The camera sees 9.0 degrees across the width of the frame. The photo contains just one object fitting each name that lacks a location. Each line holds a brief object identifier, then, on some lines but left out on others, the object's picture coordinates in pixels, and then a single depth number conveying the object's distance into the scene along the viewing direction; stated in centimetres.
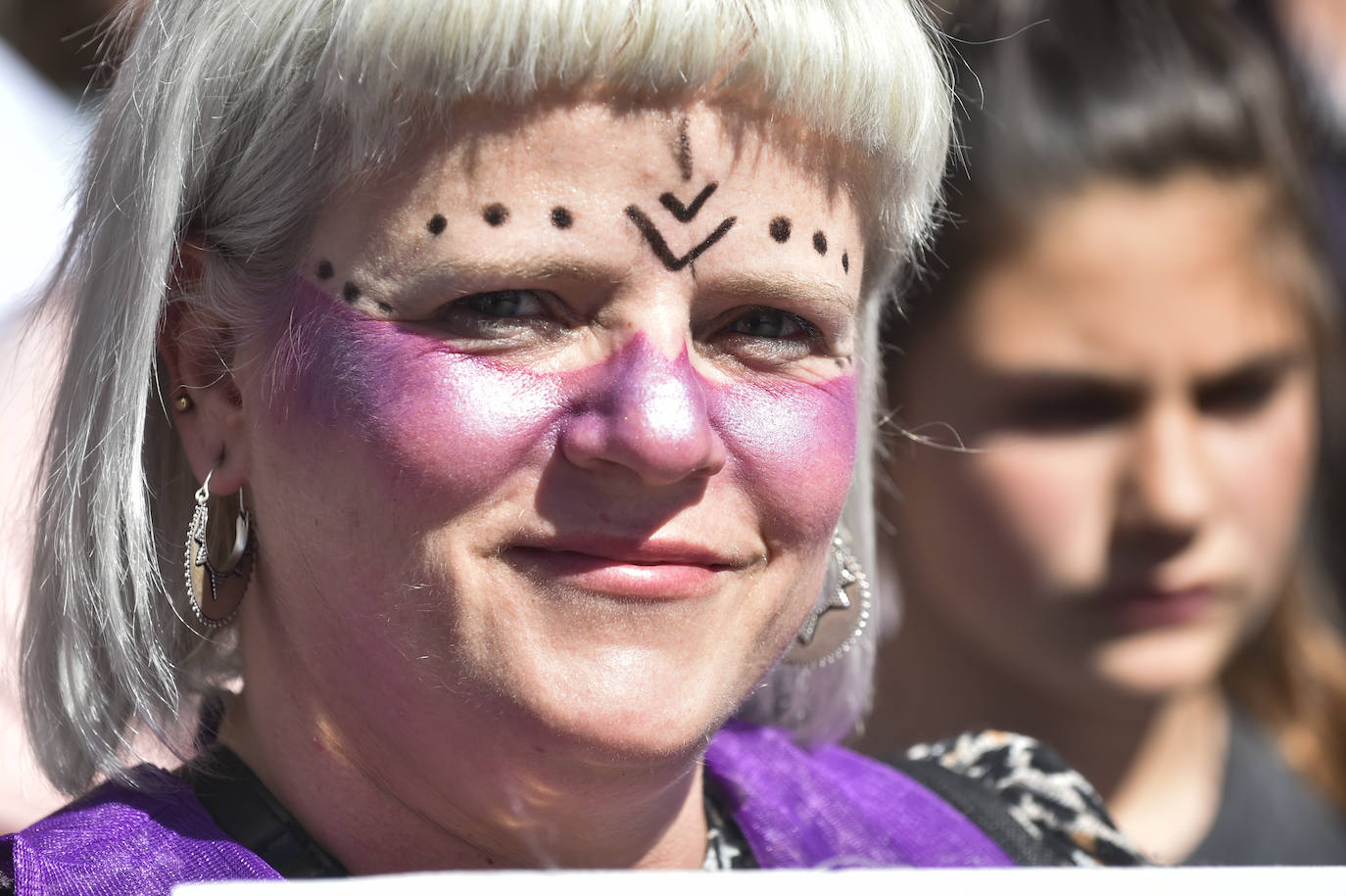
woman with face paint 178
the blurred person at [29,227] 189
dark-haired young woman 208
